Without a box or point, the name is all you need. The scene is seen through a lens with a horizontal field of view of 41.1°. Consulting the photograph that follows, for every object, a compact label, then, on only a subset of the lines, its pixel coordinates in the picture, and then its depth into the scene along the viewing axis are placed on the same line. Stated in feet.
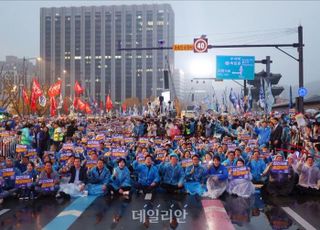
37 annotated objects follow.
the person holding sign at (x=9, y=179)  37.35
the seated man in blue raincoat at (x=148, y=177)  39.55
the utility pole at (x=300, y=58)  57.88
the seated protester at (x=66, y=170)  39.47
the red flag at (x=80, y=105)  149.83
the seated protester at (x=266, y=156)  42.24
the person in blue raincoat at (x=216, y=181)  37.27
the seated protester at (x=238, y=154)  40.87
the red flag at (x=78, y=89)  137.90
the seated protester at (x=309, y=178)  37.04
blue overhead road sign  92.38
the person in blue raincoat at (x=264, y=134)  58.06
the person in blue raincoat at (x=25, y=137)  62.75
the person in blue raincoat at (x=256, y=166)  40.04
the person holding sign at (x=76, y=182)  38.09
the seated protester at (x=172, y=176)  39.22
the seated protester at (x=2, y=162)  38.45
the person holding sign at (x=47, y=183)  37.58
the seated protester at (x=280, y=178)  37.33
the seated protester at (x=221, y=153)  45.16
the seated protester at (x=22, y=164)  41.27
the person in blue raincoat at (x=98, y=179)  38.42
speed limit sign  60.70
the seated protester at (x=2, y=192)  36.32
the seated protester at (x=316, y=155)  38.06
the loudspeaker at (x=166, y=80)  103.91
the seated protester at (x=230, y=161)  40.04
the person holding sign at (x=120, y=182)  38.60
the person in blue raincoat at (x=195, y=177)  38.99
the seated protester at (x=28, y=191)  37.73
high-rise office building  451.53
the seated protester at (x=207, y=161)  39.62
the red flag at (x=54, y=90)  111.34
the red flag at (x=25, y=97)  122.31
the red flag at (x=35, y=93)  103.40
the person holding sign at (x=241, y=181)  37.22
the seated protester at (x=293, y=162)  38.49
